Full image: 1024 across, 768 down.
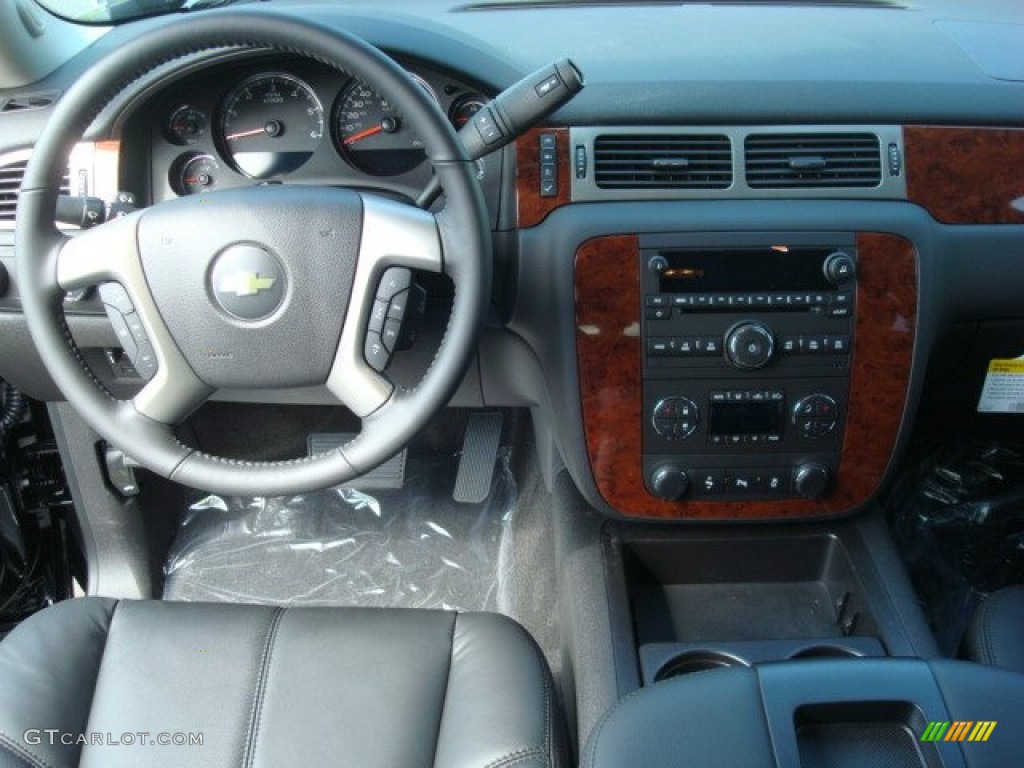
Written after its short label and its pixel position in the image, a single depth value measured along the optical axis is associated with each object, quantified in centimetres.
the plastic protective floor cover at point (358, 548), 203
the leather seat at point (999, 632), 123
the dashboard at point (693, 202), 139
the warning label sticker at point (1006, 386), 169
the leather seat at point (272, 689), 117
